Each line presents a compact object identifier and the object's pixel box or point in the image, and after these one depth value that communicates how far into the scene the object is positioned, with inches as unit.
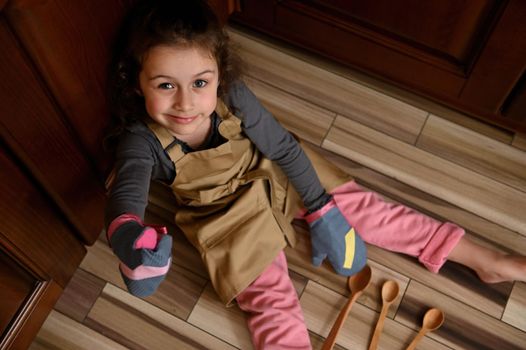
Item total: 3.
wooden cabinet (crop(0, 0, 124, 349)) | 24.3
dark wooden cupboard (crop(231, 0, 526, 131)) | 35.2
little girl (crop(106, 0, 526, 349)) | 27.8
